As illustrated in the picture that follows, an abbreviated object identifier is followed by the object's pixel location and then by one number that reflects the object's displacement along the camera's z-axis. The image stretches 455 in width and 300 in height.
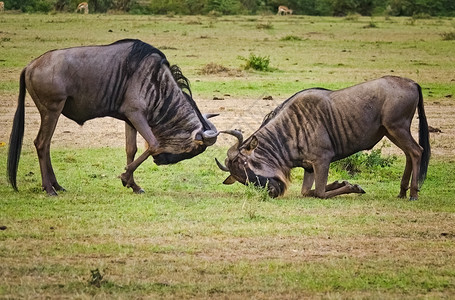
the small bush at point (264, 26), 31.77
